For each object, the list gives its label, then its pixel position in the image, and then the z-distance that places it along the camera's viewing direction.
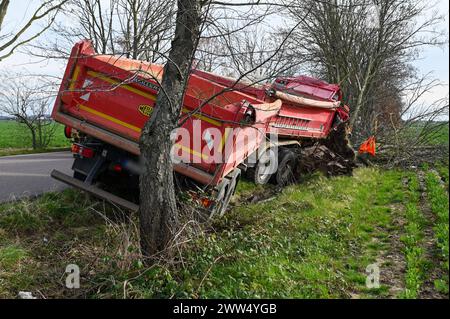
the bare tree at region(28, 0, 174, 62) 14.14
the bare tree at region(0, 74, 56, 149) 20.73
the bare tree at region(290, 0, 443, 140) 17.53
